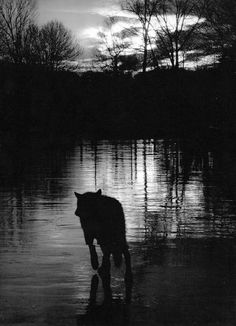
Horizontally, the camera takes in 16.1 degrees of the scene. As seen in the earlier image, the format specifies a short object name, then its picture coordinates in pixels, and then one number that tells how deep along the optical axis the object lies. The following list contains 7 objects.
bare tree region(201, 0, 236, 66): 41.17
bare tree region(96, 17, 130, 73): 85.38
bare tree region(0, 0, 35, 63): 82.69
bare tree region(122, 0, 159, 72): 75.56
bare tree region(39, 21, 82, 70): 91.00
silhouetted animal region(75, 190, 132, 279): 9.25
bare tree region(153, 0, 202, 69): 73.88
